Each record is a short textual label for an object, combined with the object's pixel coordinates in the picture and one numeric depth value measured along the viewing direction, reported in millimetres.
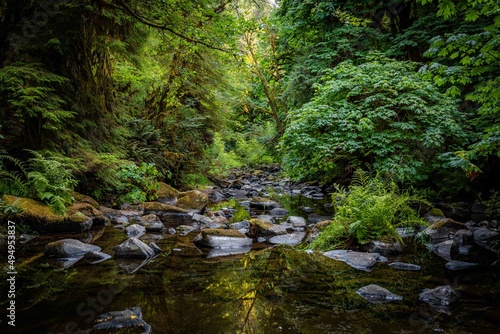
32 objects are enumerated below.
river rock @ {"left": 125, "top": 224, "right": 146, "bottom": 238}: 5281
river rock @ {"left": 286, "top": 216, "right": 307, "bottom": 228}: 6385
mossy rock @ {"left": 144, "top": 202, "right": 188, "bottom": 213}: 7496
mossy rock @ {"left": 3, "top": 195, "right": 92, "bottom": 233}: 4717
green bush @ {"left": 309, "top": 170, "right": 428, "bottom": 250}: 4742
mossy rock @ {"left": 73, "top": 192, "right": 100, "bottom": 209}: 6116
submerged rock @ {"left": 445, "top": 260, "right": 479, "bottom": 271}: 3769
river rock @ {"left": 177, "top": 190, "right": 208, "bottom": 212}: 8086
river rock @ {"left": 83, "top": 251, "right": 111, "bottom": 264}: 3767
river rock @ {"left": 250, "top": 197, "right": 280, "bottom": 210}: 8758
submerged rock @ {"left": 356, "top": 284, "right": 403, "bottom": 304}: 2824
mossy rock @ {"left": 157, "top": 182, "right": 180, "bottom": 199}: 9060
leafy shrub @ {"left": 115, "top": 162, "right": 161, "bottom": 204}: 7246
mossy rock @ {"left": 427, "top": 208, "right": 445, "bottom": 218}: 6695
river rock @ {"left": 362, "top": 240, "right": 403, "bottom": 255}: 4488
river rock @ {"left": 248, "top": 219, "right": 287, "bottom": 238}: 5531
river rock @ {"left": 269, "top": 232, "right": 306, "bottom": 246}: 5137
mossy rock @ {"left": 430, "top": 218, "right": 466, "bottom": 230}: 5546
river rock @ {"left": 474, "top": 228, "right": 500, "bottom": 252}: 4652
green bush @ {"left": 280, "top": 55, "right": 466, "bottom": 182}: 7336
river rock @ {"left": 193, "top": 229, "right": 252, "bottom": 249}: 4746
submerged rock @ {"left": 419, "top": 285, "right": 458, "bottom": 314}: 2701
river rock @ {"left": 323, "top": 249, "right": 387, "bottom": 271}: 3869
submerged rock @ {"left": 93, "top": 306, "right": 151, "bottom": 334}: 2163
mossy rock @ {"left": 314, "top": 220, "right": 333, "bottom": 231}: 5607
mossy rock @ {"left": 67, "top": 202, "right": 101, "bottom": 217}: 5414
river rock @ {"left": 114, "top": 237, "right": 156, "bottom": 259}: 3996
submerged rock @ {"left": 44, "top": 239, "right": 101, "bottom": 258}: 3873
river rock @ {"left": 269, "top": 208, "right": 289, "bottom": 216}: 7947
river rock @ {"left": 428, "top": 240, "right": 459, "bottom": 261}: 4383
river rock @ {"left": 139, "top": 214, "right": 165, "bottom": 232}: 5717
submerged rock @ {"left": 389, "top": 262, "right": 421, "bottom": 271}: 3781
